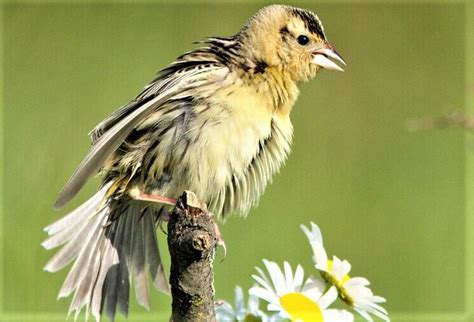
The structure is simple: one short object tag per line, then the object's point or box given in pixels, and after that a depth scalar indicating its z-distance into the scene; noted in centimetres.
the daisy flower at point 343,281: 493
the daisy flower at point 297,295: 472
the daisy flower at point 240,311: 491
